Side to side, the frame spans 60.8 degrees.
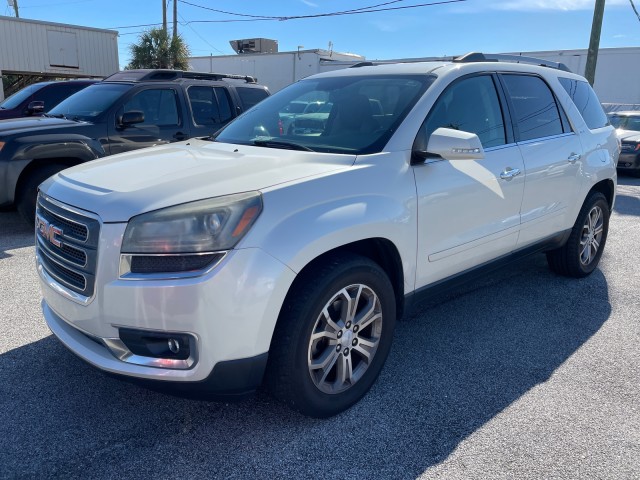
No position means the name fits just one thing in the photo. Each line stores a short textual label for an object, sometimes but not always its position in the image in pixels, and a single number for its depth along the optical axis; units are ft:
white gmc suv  7.51
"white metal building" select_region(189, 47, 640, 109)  71.36
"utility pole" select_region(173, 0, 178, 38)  95.08
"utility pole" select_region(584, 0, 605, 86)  46.85
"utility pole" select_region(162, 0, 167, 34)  93.75
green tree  86.63
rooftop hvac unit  108.88
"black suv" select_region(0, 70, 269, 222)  19.49
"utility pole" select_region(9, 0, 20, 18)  103.89
